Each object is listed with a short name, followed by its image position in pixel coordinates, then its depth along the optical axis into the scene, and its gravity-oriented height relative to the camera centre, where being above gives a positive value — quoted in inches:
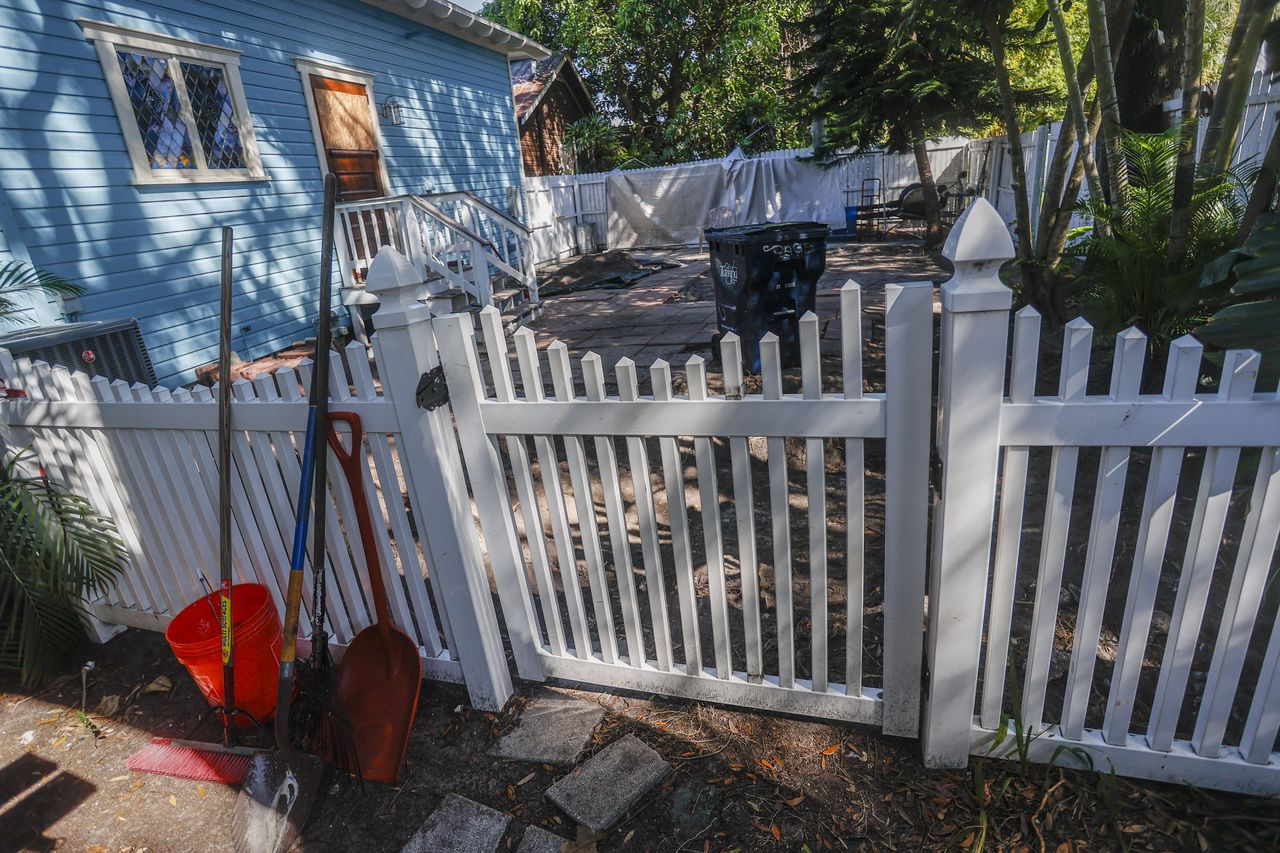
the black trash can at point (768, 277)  188.1 -34.5
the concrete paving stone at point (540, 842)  72.4 -66.4
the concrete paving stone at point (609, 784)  74.9 -65.7
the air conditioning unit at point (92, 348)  135.4 -22.1
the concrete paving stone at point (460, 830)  73.9 -66.4
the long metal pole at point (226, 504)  83.7 -35.0
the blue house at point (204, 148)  195.5 +24.3
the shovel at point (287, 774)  77.7 -62.6
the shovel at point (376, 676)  83.8 -59.2
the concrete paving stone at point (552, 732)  84.6 -66.9
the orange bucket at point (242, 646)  86.4 -52.1
